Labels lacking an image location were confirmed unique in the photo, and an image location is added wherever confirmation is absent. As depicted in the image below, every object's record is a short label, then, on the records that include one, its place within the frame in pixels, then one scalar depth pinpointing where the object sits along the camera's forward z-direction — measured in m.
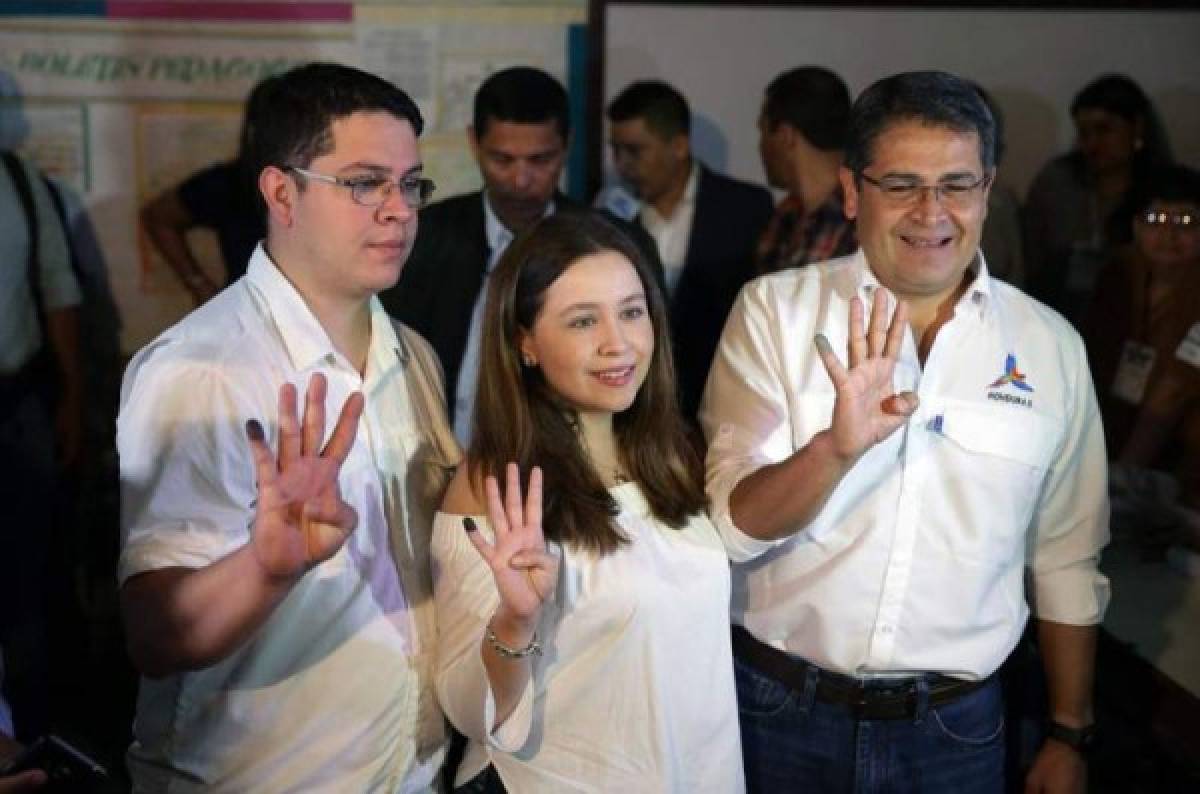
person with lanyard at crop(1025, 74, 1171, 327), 4.20
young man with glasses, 1.54
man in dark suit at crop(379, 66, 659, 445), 3.06
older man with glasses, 1.98
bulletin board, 4.09
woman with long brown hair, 1.72
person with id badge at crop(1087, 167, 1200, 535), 3.02
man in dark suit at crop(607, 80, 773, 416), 3.68
